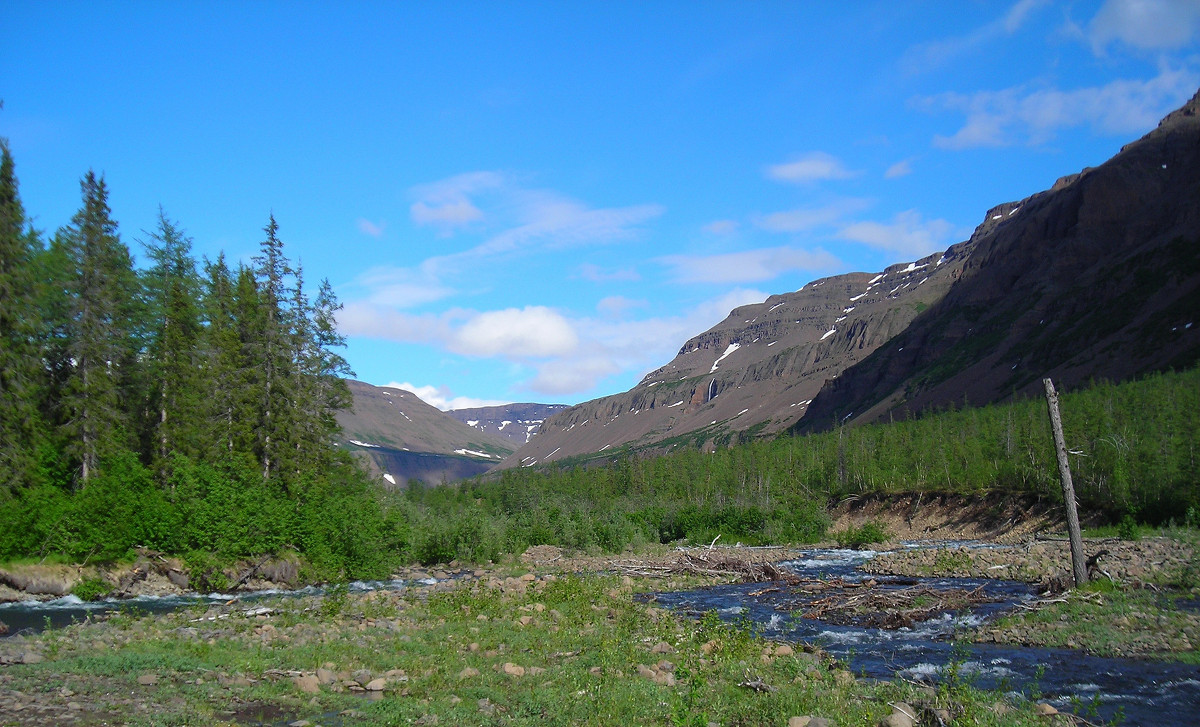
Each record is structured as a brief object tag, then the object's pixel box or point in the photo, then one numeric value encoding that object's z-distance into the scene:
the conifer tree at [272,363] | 41.41
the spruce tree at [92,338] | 35.69
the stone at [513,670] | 13.59
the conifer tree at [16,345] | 33.03
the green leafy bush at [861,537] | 58.47
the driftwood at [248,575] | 33.91
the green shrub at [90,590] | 30.00
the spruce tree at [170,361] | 40.53
